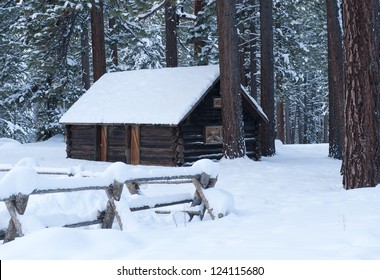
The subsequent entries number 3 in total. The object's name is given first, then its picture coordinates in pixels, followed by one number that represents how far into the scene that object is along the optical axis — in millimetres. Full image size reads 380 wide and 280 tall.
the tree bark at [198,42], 28620
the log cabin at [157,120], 21453
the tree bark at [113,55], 34138
